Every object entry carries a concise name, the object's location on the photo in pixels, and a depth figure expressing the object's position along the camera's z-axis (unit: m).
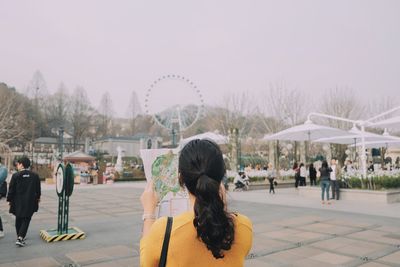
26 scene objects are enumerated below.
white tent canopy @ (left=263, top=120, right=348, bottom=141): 17.03
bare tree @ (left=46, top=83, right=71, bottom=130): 60.09
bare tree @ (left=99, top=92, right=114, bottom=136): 68.56
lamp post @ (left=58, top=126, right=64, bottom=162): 27.84
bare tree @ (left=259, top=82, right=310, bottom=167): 32.84
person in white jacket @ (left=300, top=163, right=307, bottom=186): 19.09
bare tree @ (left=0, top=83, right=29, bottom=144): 36.91
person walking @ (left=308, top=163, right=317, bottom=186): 19.95
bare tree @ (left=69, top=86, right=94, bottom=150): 59.66
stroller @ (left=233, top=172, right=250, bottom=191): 18.95
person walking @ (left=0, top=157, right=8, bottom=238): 7.26
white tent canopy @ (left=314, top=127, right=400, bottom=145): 18.69
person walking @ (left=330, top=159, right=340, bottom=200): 13.37
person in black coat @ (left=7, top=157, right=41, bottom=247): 6.47
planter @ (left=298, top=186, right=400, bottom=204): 12.62
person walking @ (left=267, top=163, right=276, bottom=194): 17.27
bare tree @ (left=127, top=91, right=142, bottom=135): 75.38
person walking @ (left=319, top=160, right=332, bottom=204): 13.09
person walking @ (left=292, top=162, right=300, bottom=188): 19.17
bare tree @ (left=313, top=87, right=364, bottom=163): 34.76
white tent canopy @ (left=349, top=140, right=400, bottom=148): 27.05
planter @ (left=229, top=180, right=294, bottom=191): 20.10
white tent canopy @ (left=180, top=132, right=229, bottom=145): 24.65
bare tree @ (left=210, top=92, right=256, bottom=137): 37.08
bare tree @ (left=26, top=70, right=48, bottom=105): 57.62
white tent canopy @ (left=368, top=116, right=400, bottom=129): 13.31
